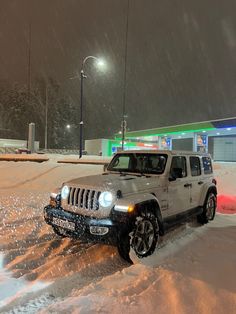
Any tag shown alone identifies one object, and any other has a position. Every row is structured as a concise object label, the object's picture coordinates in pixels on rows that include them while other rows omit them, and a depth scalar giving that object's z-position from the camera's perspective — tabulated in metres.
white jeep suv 3.72
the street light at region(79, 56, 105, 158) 15.22
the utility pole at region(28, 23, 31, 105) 26.28
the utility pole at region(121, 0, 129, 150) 21.55
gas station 26.38
